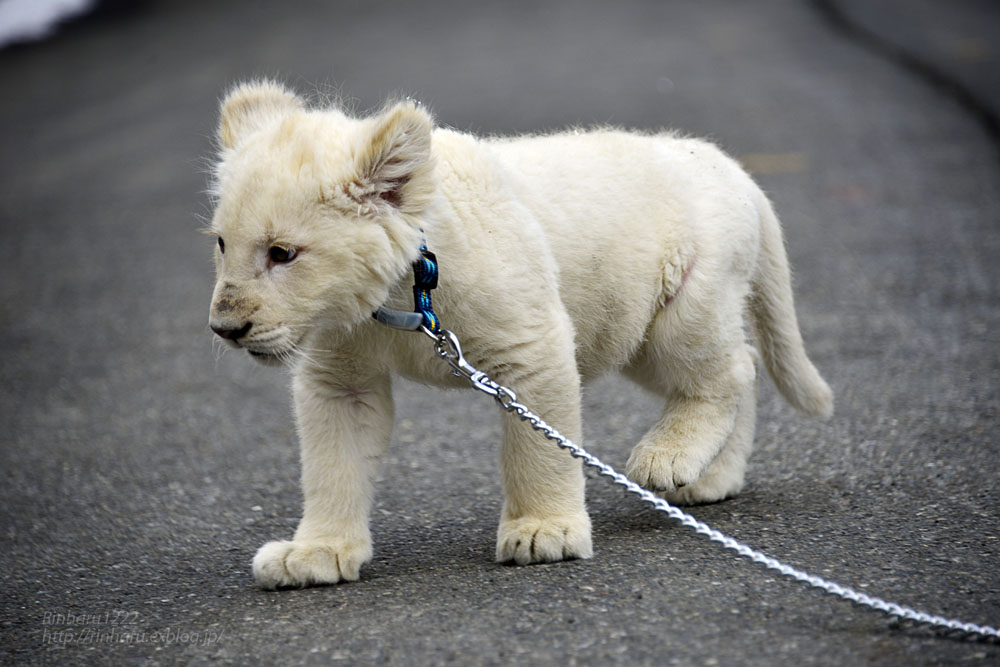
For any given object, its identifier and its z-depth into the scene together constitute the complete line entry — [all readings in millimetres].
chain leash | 6480
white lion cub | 7184
